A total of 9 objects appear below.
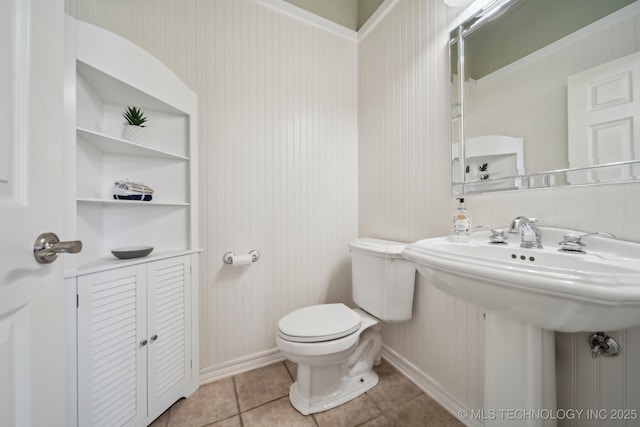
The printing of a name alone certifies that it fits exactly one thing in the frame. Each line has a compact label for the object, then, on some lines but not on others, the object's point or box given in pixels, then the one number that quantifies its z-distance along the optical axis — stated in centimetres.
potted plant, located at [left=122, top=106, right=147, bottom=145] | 106
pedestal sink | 46
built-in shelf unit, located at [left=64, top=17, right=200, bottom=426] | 82
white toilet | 109
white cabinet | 83
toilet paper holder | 137
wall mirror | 73
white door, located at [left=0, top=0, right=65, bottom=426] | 39
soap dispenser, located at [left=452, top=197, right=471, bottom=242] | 100
